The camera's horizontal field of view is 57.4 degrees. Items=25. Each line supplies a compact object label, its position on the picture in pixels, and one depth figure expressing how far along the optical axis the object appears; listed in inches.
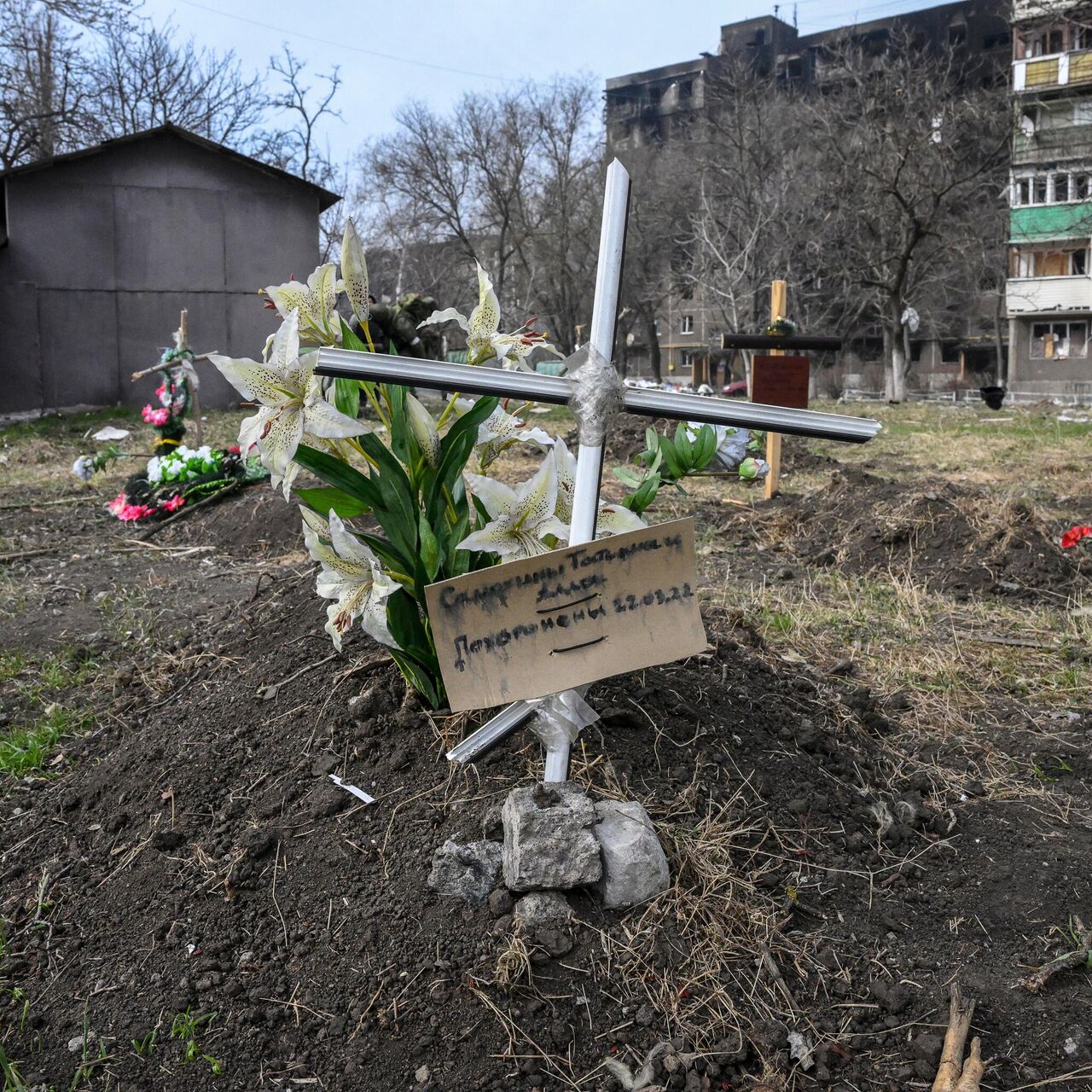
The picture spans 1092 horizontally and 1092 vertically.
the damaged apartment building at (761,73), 1881.2
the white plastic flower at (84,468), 415.5
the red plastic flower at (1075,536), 238.1
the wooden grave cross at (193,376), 395.5
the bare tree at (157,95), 1152.3
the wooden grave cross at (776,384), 334.6
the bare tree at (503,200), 1465.3
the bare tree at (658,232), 1544.0
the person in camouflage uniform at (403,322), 684.7
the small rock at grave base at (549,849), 75.0
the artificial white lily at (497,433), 91.0
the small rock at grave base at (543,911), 75.3
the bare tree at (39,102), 804.6
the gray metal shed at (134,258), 711.1
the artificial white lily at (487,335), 86.4
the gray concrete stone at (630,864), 77.0
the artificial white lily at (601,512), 83.0
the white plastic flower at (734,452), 417.7
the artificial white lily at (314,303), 81.6
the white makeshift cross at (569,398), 73.7
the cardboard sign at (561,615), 73.3
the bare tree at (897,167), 1146.0
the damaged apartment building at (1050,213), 1352.1
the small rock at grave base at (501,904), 76.6
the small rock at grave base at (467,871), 78.2
